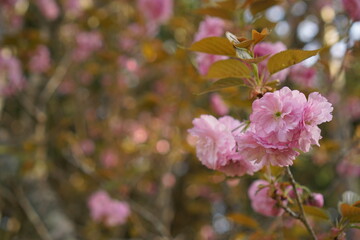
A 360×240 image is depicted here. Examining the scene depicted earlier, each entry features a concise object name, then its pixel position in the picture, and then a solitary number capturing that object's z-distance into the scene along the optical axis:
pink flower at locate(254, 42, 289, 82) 0.89
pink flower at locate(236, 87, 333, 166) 0.61
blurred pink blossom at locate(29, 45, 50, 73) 2.46
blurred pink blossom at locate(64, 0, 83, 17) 2.59
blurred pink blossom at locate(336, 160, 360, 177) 2.03
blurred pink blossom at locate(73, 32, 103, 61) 2.73
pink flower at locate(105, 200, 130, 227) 2.04
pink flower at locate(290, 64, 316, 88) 1.38
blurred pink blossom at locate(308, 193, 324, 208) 0.90
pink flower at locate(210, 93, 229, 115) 1.67
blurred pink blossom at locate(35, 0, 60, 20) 2.56
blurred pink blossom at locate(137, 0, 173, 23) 2.16
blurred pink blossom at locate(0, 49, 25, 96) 2.22
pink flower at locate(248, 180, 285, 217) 0.87
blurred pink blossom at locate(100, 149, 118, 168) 2.79
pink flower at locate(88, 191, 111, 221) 2.07
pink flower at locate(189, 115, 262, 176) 0.74
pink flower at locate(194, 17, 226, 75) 1.11
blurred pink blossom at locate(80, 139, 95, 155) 2.90
